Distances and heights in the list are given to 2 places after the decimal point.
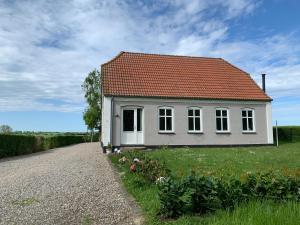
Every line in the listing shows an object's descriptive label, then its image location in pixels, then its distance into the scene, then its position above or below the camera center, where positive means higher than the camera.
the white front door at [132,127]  13.96 +0.21
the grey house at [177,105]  14.01 +1.66
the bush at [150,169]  6.00 -1.12
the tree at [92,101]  32.00 +4.52
